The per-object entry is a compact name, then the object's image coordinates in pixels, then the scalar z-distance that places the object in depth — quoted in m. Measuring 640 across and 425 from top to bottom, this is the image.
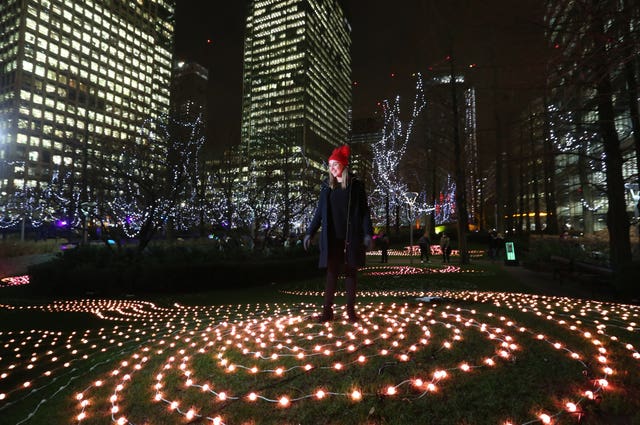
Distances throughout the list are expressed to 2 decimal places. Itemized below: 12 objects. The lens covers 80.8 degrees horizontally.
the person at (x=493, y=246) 22.65
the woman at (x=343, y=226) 4.92
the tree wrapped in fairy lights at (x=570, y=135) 7.32
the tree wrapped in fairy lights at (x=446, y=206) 43.38
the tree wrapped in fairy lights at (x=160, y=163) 17.64
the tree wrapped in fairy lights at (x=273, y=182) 22.33
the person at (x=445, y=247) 21.53
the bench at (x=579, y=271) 10.38
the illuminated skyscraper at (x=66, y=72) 101.75
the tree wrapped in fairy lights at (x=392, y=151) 29.12
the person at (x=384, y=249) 22.10
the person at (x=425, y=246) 21.89
